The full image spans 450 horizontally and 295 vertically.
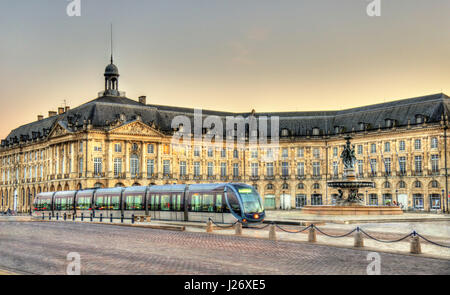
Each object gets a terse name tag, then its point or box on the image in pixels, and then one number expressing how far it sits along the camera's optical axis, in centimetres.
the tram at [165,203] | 3931
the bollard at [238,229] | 3320
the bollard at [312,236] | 2797
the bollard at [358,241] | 2572
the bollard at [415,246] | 2320
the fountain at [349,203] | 5394
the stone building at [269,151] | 8144
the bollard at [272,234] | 2993
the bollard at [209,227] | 3584
